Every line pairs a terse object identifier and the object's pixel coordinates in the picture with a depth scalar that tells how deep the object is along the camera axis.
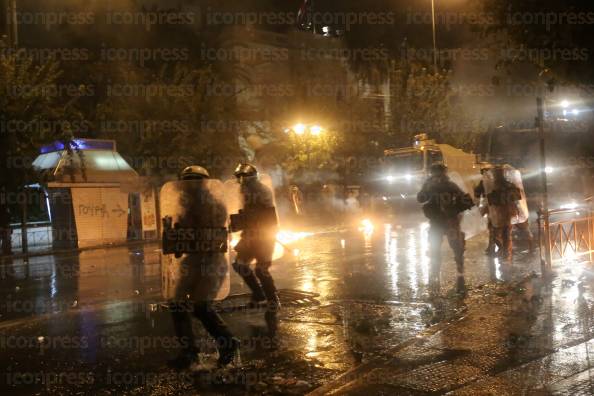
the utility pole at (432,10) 25.92
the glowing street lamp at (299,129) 32.19
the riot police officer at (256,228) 7.86
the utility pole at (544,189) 9.12
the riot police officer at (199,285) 5.67
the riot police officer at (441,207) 9.59
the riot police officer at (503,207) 11.77
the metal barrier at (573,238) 10.73
